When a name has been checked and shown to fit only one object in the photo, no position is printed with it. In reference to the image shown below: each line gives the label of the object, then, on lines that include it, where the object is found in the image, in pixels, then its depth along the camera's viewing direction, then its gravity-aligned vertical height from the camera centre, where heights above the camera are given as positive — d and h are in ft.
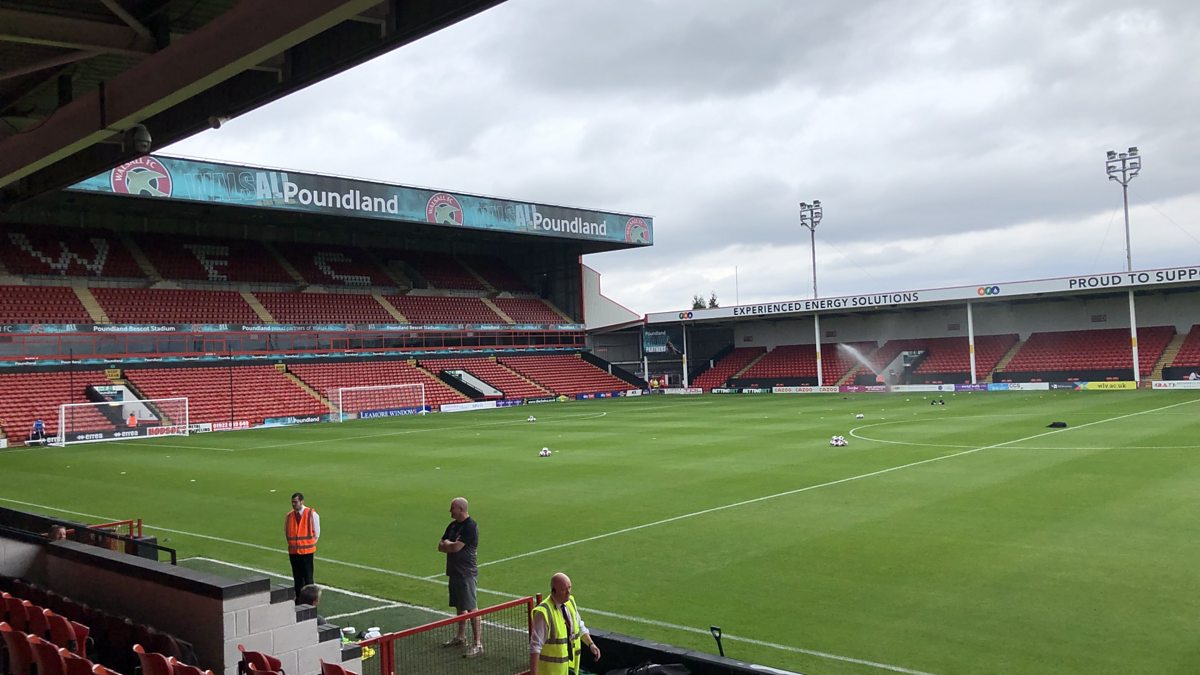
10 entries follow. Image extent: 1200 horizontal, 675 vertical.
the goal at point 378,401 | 165.50 -4.03
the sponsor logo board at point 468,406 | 175.73 -6.06
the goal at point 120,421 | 127.44 -4.34
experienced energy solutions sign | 156.87 +12.94
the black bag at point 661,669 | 24.57 -8.61
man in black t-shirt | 30.12 -6.32
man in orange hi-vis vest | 35.70 -6.46
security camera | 37.68 +11.21
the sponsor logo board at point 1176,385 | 157.07 -7.10
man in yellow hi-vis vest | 21.84 -6.67
